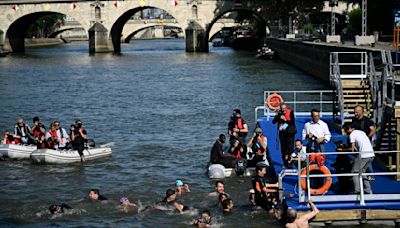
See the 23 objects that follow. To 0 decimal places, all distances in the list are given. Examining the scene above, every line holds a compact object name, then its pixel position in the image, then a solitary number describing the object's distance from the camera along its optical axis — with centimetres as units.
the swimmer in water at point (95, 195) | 2036
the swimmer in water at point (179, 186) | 2018
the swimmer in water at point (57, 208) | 1933
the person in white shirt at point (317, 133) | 1930
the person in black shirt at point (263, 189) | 1805
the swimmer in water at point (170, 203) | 1941
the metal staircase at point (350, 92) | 2603
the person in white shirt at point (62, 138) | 2666
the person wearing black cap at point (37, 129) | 2731
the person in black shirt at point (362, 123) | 1856
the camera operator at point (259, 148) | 2217
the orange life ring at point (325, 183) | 1697
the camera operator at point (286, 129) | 2070
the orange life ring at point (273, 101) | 2819
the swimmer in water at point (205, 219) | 1752
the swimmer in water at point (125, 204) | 2000
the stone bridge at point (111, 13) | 11144
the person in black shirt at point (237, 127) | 2481
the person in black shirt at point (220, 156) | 2264
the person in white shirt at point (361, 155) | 1653
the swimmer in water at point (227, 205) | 1891
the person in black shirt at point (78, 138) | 2588
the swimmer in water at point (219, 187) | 1906
